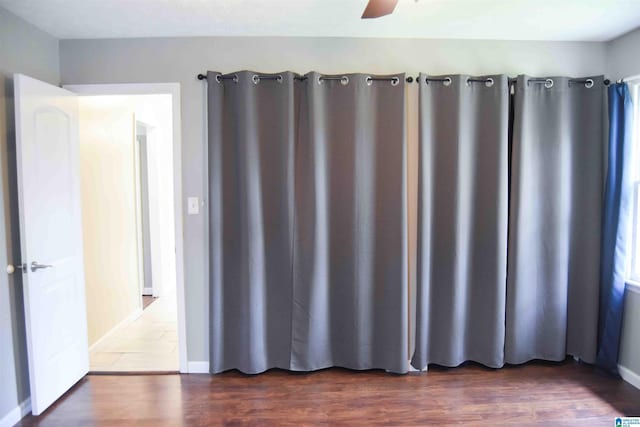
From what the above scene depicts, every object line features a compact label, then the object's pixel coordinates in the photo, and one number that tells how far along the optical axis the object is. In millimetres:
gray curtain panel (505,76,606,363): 2439
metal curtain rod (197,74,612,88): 2369
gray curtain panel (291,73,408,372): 2385
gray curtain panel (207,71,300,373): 2359
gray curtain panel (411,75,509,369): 2400
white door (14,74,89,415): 1985
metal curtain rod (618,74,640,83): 2352
